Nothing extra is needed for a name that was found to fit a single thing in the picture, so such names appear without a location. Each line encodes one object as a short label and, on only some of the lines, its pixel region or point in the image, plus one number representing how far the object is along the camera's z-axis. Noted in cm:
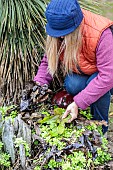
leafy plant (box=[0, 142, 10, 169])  191
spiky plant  251
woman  181
